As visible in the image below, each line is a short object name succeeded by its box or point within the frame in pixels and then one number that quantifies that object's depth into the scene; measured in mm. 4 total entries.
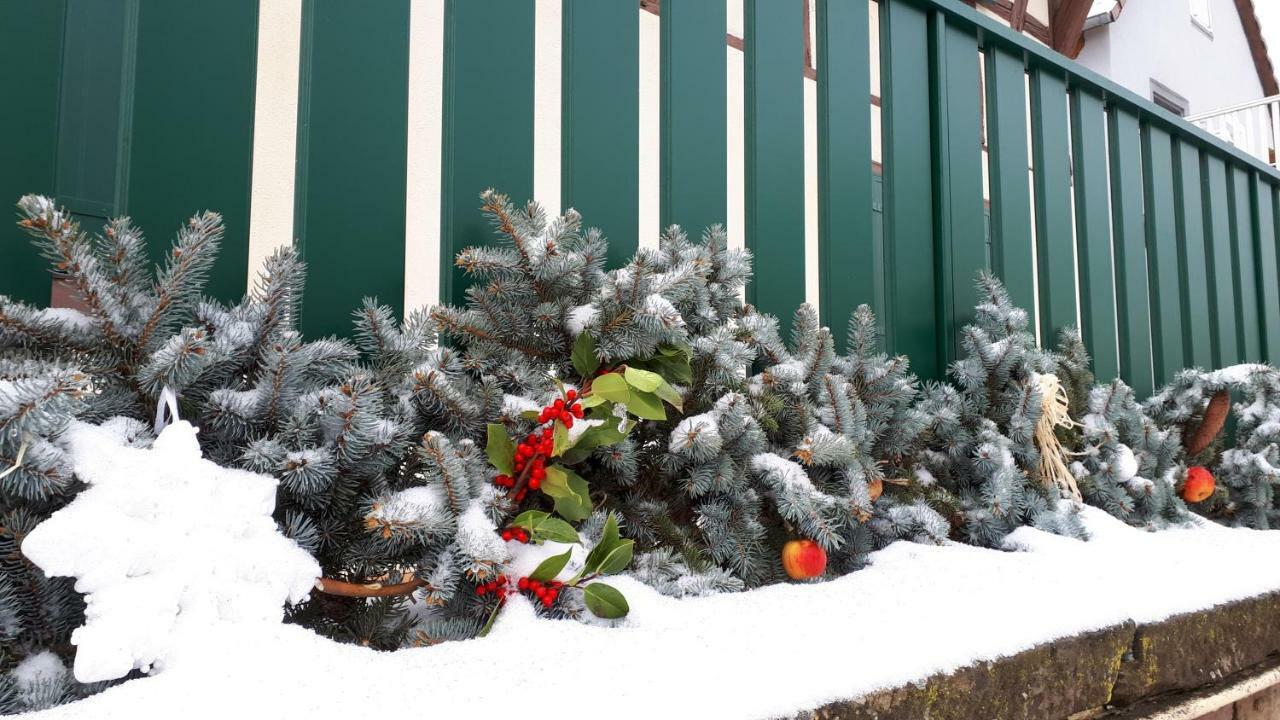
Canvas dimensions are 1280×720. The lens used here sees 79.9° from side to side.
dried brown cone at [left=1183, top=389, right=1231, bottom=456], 1913
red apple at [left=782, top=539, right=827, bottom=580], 1066
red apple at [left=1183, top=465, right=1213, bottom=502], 1789
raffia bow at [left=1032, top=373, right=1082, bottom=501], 1503
